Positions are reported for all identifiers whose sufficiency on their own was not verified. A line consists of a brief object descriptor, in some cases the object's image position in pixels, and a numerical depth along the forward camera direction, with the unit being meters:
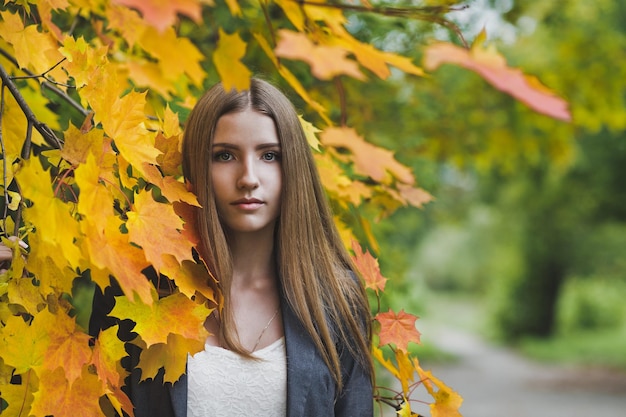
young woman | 2.11
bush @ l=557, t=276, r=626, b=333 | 18.80
